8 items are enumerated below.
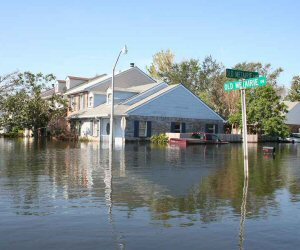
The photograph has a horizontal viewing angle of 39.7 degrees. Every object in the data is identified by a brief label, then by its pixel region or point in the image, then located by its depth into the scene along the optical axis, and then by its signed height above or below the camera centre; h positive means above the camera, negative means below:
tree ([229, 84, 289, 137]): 52.16 +2.48
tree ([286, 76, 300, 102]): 92.64 +9.65
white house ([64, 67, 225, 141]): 45.62 +2.53
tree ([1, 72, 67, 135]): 52.94 +3.22
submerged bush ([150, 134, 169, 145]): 43.43 -0.64
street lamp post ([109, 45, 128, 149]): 28.55 +2.21
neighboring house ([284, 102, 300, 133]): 69.00 +2.76
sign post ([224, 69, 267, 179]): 12.77 +1.62
